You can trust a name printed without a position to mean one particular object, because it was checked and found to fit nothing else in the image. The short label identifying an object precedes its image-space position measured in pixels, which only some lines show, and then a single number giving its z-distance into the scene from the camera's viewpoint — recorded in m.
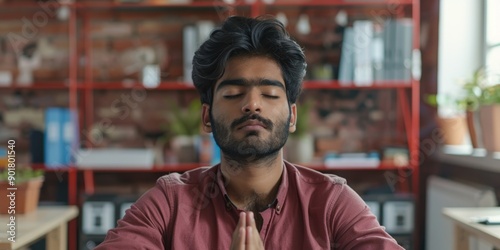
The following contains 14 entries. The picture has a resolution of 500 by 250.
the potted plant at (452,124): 3.29
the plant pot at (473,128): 2.90
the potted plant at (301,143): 3.65
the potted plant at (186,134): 3.68
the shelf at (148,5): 3.65
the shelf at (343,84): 3.62
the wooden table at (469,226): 1.77
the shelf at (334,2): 3.65
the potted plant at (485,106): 2.68
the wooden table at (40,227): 1.79
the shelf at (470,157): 2.77
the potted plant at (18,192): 2.16
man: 1.35
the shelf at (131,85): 3.65
